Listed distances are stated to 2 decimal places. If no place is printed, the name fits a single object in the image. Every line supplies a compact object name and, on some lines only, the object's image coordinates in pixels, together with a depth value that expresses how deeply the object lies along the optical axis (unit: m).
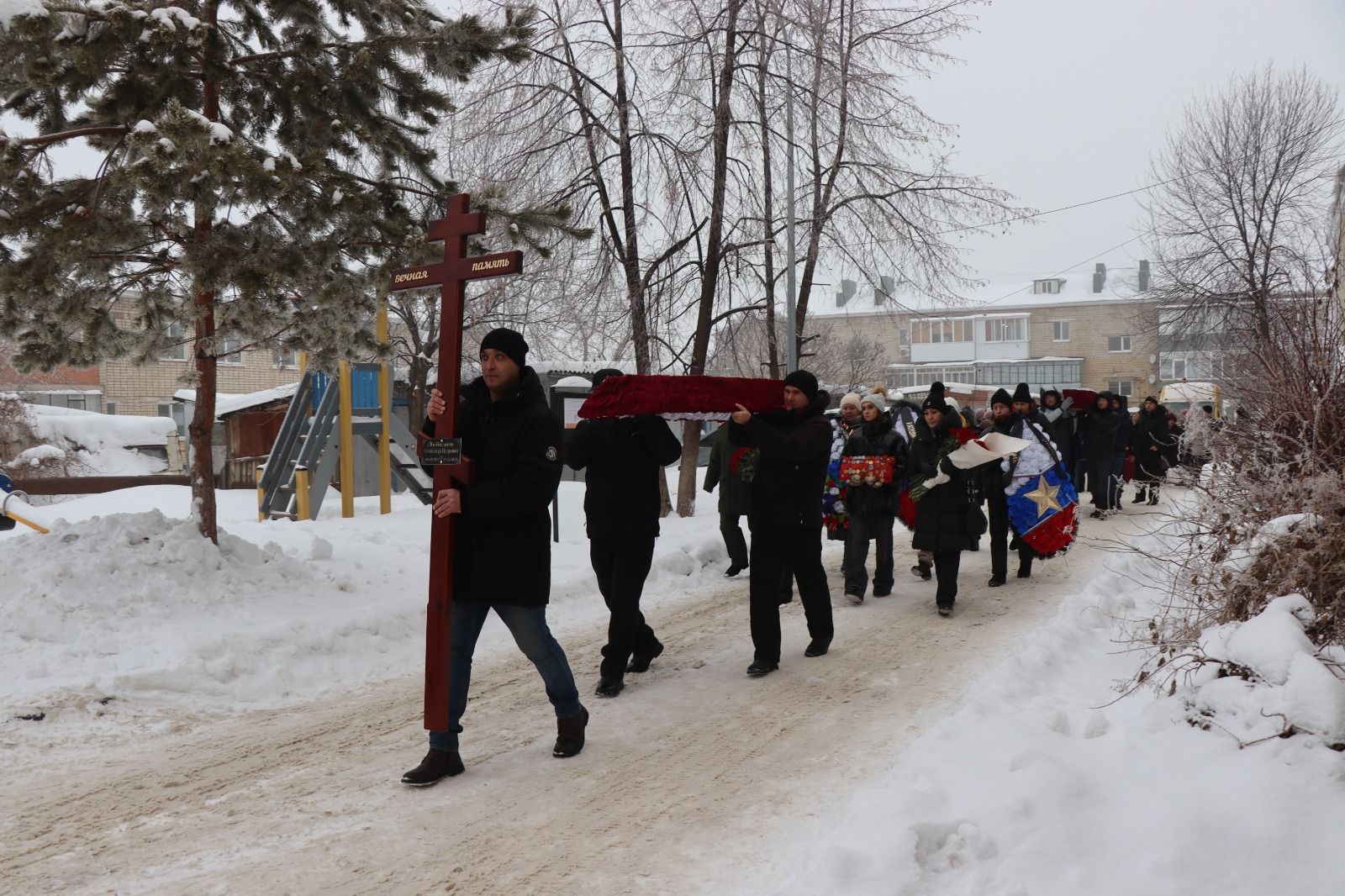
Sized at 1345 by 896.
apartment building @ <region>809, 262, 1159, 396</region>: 64.12
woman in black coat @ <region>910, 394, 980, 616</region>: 8.90
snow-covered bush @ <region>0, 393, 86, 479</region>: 22.08
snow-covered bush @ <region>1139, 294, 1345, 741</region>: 4.36
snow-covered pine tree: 6.91
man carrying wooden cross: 4.77
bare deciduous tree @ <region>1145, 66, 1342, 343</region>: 24.94
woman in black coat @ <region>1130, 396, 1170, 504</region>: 17.72
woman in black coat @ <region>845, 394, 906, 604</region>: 9.36
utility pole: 14.26
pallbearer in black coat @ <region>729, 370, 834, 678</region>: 6.86
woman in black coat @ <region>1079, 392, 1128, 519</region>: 15.98
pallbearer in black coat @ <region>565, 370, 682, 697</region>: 6.61
